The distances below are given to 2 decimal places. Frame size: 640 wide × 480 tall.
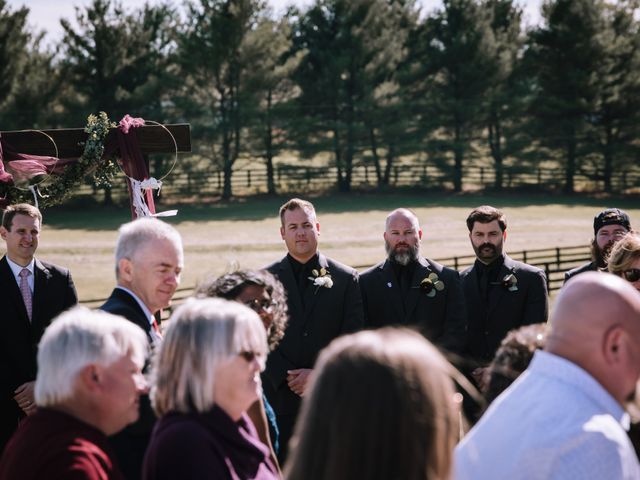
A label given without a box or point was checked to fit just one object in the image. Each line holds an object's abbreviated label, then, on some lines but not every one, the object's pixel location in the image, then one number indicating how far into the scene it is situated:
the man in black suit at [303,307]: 6.52
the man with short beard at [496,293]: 7.07
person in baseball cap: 7.24
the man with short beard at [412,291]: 6.97
